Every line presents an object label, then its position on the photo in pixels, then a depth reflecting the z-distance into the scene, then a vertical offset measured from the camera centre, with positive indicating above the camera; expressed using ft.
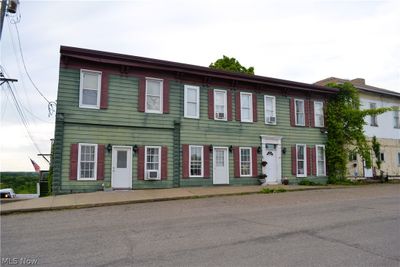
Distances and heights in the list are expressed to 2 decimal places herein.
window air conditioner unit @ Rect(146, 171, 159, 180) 48.26 -1.39
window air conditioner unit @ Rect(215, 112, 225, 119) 55.36 +9.25
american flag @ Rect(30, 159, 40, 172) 74.67 -0.15
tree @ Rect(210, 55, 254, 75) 89.40 +29.79
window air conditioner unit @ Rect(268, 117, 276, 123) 59.62 +9.14
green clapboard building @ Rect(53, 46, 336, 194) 45.11 +6.80
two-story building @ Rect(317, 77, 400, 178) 74.28 +9.84
